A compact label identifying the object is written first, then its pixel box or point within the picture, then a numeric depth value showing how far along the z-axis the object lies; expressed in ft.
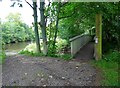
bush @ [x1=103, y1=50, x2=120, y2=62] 9.65
